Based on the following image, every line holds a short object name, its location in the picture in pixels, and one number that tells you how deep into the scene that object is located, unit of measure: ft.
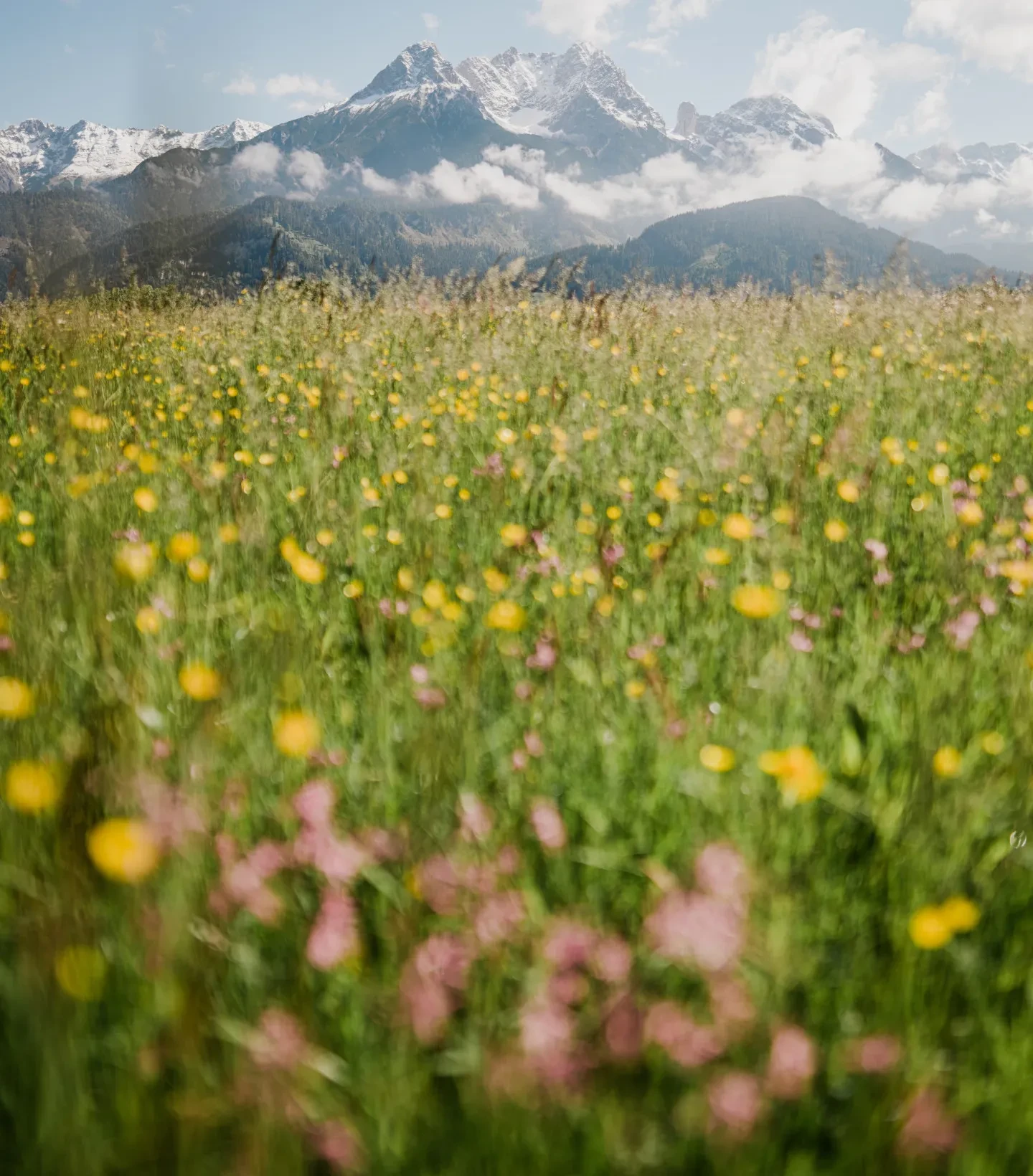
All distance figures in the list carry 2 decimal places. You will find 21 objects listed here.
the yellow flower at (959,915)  2.94
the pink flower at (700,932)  2.92
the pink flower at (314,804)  3.16
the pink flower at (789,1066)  2.86
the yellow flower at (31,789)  2.91
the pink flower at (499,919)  3.00
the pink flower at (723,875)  3.00
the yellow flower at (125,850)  2.79
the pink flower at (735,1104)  2.81
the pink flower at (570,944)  2.99
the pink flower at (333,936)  2.95
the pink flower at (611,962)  2.99
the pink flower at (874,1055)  2.91
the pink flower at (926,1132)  2.82
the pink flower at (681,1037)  2.87
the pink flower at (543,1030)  2.86
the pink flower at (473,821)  3.14
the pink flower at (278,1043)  2.80
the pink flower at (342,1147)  2.77
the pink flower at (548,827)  3.22
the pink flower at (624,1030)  2.90
